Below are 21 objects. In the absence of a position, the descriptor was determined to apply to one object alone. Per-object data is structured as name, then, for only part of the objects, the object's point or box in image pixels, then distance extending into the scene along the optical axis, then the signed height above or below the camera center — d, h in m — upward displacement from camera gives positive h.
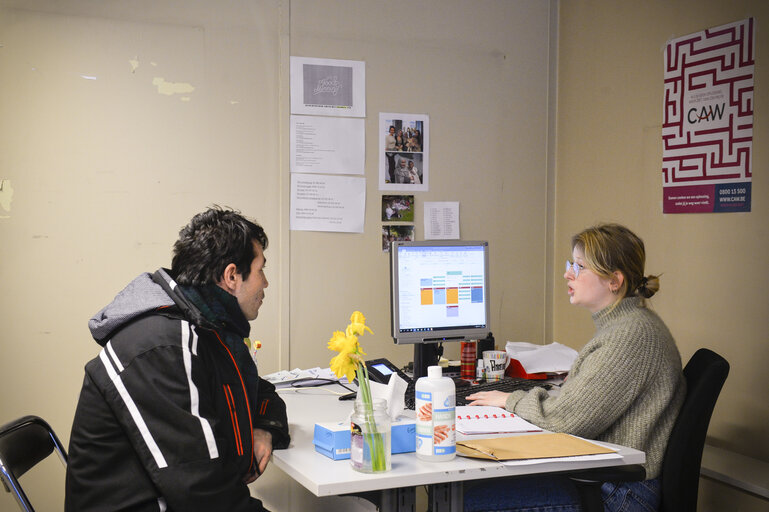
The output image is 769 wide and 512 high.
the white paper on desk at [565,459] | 1.69 -0.53
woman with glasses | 1.94 -0.48
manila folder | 1.73 -0.53
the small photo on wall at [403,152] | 3.41 +0.36
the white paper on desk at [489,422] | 1.96 -0.53
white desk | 1.59 -0.55
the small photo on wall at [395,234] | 3.43 -0.02
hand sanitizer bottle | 1.66 -0.43
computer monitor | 2.61 -0.23
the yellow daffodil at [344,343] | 1.60 -0.25
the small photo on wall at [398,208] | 3.42 +0.10
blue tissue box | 1.74 -0.50
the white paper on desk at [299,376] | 2.73 -0.56
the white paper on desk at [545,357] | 2.74 -0.48
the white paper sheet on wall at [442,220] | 3.49 +0.04
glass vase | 1.60 -0.45
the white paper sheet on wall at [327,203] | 3.29 +0.12
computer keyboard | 2.36 -0.54
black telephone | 2.54 -0.50
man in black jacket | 1.58 -0.39
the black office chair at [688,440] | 1.91 -0.54
